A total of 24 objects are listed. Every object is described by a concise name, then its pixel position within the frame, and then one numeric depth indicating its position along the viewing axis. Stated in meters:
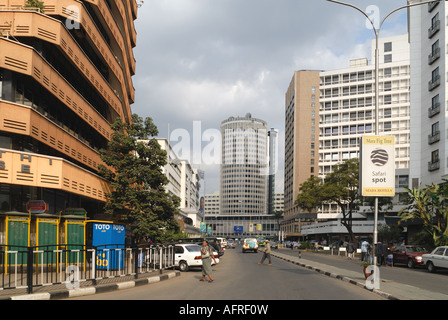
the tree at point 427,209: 36.69
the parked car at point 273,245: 80.69
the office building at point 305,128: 121.38
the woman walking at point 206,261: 18.69
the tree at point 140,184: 27.33
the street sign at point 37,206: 19.17
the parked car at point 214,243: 37.81
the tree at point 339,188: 59.59
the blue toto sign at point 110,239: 16.92
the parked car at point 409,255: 32.88
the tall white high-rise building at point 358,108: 103.62
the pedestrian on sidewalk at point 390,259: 35.48
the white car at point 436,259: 27.88
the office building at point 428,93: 47.62
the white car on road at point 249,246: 58.47
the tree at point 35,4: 23.22
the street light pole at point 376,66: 18.34
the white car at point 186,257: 25.41
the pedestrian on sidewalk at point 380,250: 30.64
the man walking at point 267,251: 31.35
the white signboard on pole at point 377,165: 19.02
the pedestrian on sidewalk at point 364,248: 37.38
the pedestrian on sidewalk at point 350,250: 48.53
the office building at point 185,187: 90.31
